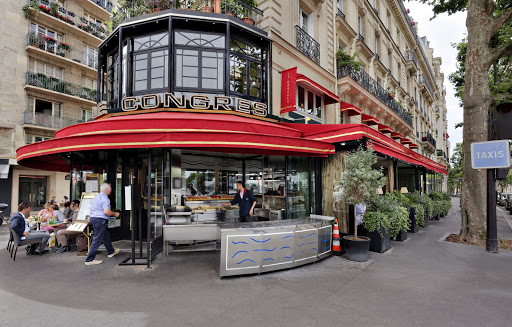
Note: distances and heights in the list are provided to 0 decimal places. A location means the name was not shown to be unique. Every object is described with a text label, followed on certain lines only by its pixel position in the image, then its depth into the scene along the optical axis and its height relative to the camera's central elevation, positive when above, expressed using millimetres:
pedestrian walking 6152 -1021
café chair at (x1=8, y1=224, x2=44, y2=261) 6429 -1605
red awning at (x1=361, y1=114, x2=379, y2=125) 14120 +2907
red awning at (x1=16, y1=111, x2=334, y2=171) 5590 +833
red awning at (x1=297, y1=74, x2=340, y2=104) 10008 +3397
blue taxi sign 7160 +579
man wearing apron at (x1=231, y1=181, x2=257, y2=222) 7516 -713
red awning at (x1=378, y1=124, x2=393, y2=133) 15008 +2627
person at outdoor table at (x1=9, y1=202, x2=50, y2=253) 6492 -1283
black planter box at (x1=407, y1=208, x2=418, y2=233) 10445 -1646
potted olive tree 6355 -207
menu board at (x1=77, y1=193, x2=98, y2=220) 7391 -903
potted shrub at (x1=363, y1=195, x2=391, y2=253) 7176 -1345
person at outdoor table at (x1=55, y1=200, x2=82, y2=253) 7172 -1652
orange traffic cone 6809 -1641
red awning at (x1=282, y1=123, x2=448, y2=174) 7457 +1171
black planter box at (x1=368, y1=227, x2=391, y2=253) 7180 -1719
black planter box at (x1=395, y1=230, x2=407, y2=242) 8821 -1950
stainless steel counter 5164 -1413
